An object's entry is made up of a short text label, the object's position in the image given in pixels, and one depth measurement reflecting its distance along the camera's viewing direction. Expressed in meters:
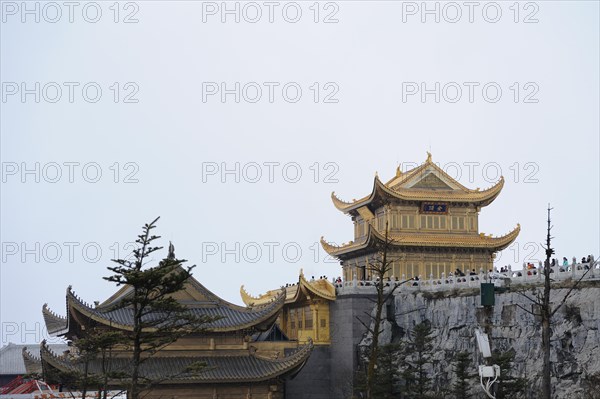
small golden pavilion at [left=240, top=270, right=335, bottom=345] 48.13
